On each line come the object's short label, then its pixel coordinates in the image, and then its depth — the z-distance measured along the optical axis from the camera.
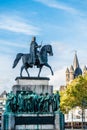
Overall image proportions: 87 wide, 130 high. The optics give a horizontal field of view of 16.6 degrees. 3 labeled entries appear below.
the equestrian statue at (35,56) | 36.06
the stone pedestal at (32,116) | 34.06
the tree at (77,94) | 58.22
